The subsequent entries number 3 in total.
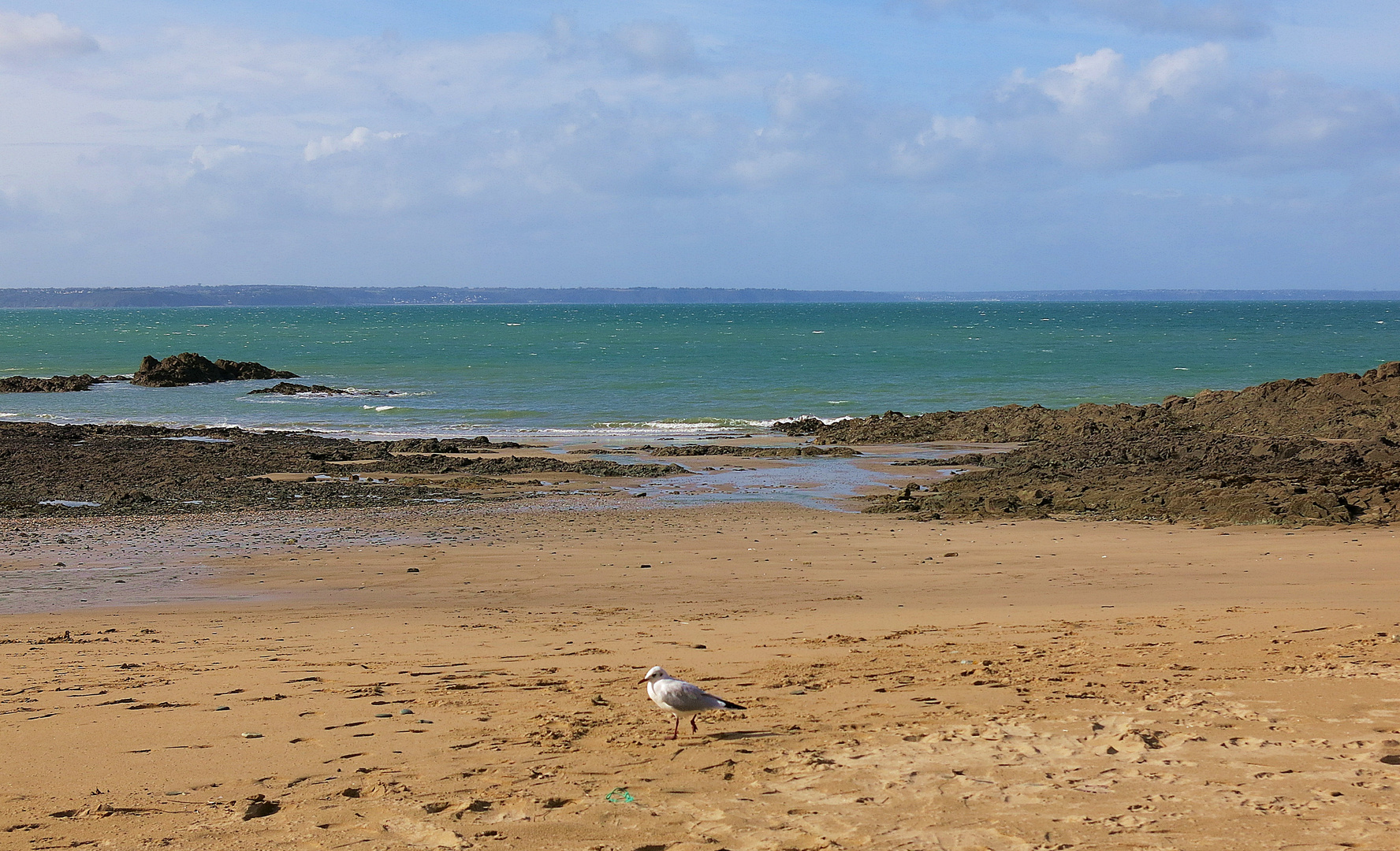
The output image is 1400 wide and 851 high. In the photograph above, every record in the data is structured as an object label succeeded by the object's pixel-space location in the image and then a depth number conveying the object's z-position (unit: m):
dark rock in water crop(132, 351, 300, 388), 47.56
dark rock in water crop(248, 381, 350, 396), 44.38
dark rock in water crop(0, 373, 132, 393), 44.78
